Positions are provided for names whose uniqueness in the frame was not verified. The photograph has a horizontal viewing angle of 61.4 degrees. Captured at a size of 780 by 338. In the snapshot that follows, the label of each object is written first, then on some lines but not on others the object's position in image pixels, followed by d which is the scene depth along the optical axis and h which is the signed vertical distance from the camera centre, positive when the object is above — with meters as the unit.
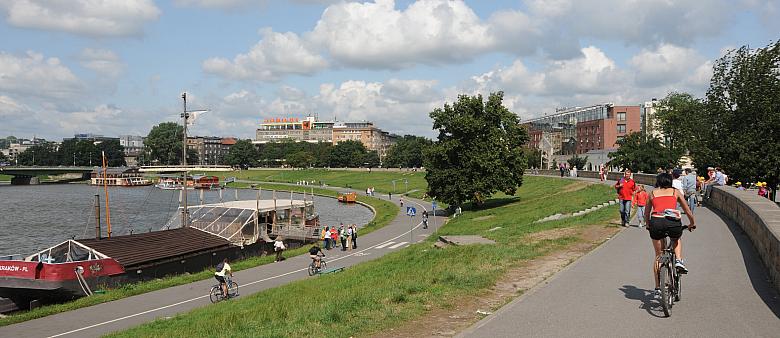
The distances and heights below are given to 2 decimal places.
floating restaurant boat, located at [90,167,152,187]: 171.30 -6.24
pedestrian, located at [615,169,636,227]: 21.53 -1.40
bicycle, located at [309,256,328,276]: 28.75 -5.01
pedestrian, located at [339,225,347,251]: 41.41 -5.24
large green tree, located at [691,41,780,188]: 42.06 +2.43
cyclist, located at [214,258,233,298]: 23.17 -4.17
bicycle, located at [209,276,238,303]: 23.19 -4.86
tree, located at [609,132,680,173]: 79.62 -0.19
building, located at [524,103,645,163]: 158.50 +6.41
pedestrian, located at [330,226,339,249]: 44.50 -5.61
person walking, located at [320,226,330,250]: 43.12 -5.59
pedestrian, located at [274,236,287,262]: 36.88 -5.24
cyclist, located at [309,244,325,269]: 28.57 -4.34
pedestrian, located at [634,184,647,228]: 20.95 -1.59
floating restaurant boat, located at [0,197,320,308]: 27.14 -4.86
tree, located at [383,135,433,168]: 189.50 -0.37
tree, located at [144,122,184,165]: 191.80 +3.35
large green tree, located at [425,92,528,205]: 61.28 +0.15
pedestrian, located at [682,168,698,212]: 25.05 -1.36
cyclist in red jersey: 9.55 -0.92
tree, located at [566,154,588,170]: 126.62 -1.59
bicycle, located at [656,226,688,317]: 9.23 -1.78
